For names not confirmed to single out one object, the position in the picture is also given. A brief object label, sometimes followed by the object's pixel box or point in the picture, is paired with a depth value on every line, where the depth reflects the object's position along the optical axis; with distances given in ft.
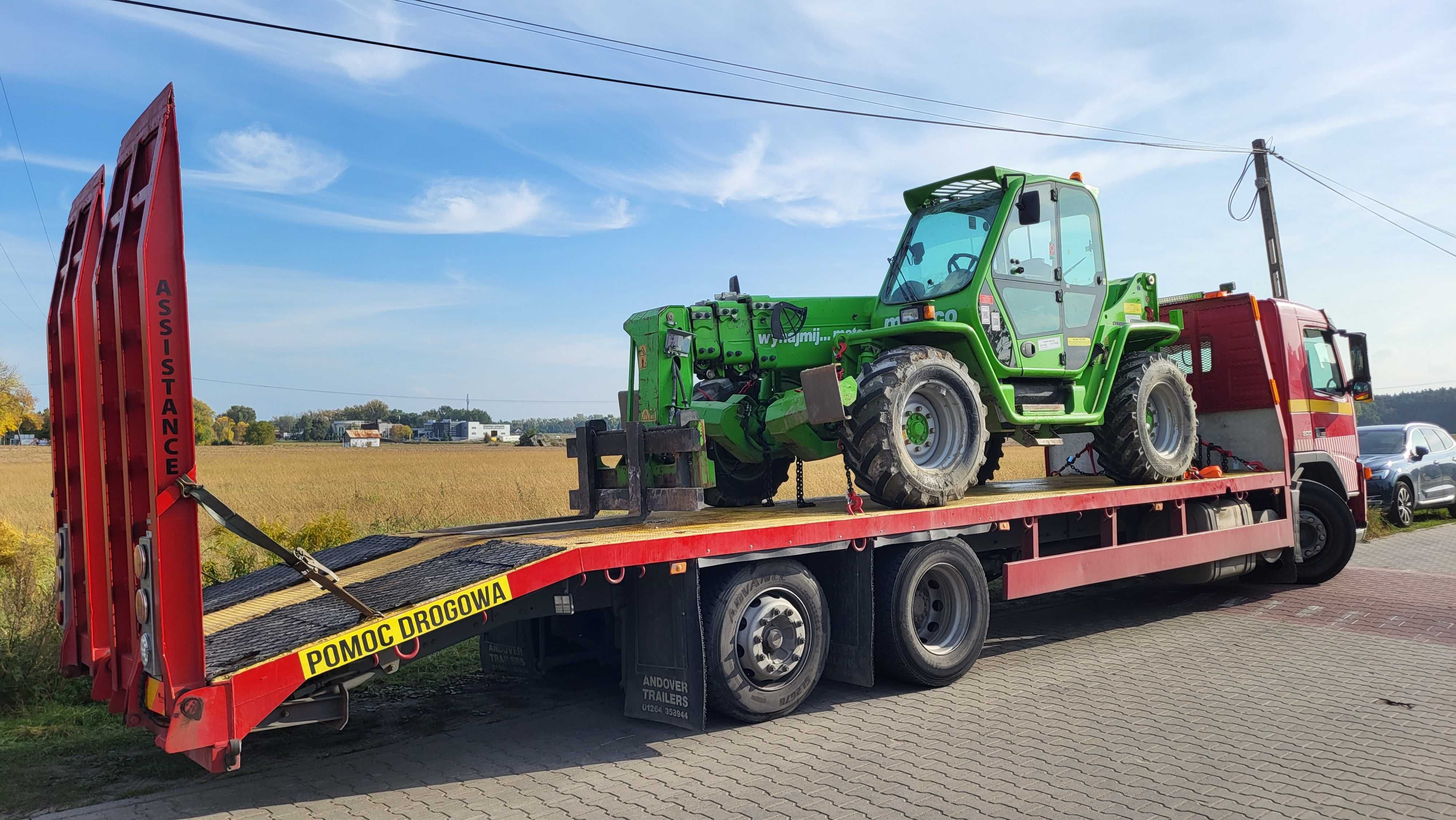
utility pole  59.93
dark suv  56.59
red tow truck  13.73
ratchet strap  13.65
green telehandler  23.67
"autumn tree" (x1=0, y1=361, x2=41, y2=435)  132.98
